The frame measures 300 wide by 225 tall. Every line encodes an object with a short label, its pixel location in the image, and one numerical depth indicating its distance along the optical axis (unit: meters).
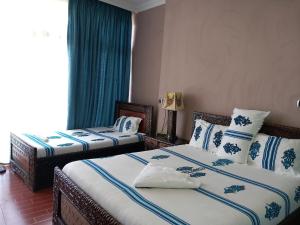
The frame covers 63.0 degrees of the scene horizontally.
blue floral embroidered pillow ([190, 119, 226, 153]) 2.55
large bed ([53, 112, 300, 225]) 1.31
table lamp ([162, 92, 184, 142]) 3.19
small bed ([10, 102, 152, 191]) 2.73
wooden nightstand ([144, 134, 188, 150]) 3.09
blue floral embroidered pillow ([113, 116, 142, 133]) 3.86
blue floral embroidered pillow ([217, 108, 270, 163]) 2.25
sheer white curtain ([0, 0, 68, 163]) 3.33
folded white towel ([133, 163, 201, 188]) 1.58
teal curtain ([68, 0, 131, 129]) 3.86
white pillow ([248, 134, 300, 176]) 1.99
